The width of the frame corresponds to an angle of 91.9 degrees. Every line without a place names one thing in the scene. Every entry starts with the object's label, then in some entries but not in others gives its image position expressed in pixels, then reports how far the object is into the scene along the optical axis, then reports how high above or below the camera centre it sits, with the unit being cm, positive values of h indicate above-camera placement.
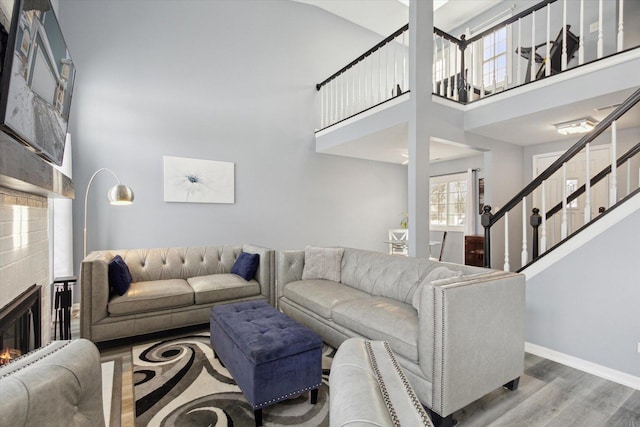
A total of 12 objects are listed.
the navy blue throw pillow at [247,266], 370 -66
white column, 371 +108
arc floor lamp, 315 +17
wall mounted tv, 134 +72
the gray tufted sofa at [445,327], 179 -78
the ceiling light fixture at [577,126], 373 +106
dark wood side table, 541 -68
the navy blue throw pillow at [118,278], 296 -64
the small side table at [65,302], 280 -83
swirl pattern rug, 187 -126
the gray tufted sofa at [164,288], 281 -80
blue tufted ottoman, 181 -91
